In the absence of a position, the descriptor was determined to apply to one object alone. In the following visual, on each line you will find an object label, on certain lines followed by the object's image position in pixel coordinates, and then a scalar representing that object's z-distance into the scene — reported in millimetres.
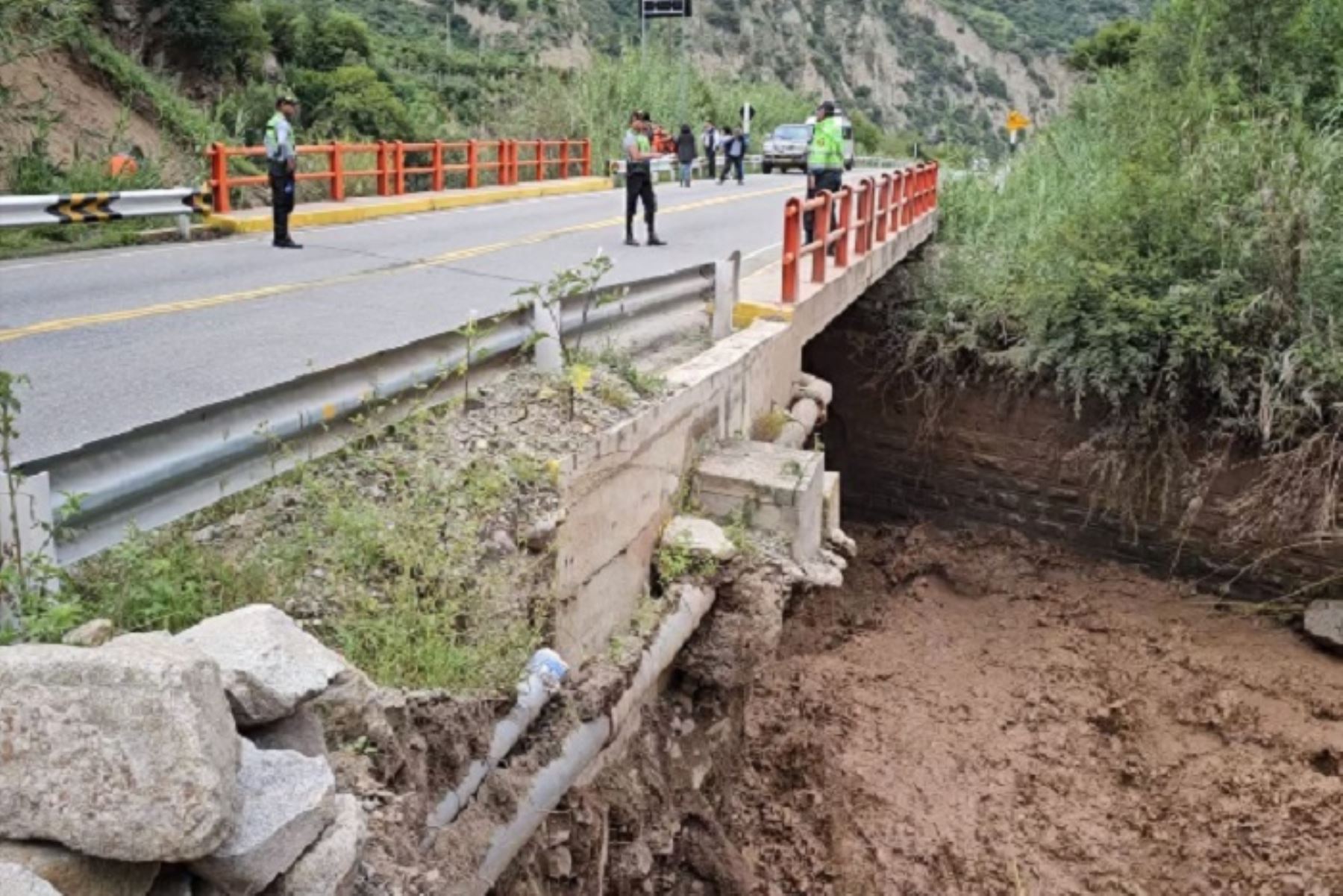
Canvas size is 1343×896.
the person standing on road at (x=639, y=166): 14430
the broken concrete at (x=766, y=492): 8172
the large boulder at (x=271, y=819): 2873
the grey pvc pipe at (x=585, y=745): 4902
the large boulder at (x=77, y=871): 2654
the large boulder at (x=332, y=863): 3051
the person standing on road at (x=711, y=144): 32581
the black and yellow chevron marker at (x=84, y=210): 13195
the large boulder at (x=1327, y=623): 12711
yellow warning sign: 30781
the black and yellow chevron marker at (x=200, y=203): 14977
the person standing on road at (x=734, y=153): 30906
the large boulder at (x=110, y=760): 2664
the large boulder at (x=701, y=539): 7602
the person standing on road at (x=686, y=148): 28297
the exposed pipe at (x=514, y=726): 4477
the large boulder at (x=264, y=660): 3309
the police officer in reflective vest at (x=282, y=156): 13445
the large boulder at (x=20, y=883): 2432
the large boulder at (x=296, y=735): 3396
